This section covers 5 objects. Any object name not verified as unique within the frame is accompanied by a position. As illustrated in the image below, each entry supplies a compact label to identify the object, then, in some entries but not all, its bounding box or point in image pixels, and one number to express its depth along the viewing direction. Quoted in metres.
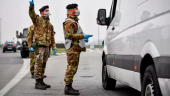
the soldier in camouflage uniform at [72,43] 7.75
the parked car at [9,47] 48.23
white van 4.23
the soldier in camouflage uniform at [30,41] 11.44
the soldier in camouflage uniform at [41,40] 8.98
